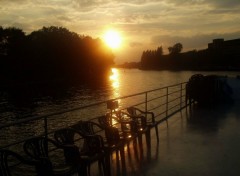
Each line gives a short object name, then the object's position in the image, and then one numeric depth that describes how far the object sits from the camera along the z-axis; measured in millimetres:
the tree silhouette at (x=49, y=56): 54508
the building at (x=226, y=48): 95144
